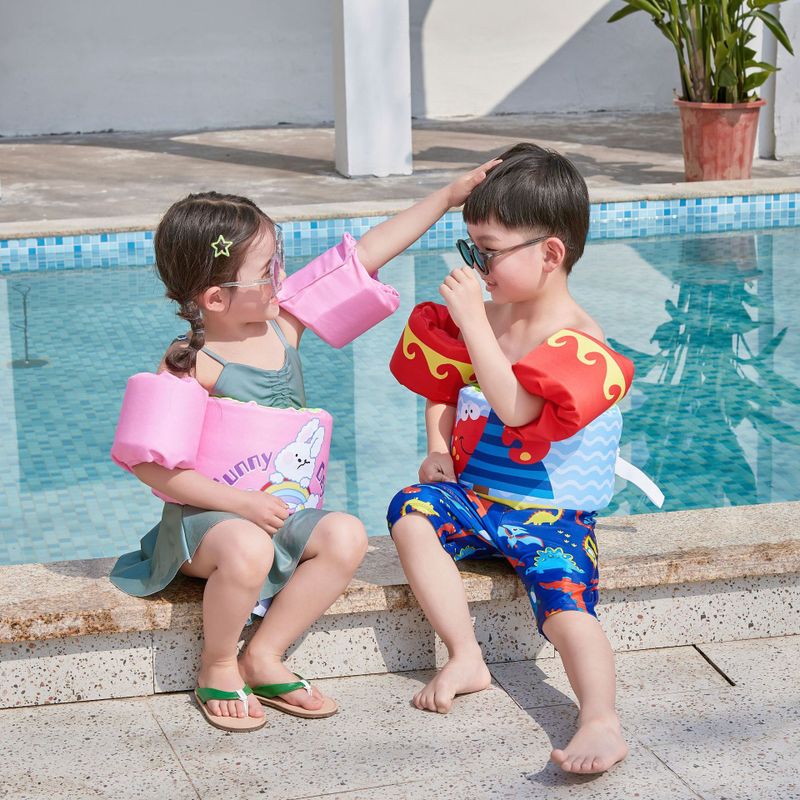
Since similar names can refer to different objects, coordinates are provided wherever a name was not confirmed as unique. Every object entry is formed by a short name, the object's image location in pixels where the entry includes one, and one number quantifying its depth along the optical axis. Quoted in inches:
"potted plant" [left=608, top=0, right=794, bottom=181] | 369.4
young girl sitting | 107.8
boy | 109.0
